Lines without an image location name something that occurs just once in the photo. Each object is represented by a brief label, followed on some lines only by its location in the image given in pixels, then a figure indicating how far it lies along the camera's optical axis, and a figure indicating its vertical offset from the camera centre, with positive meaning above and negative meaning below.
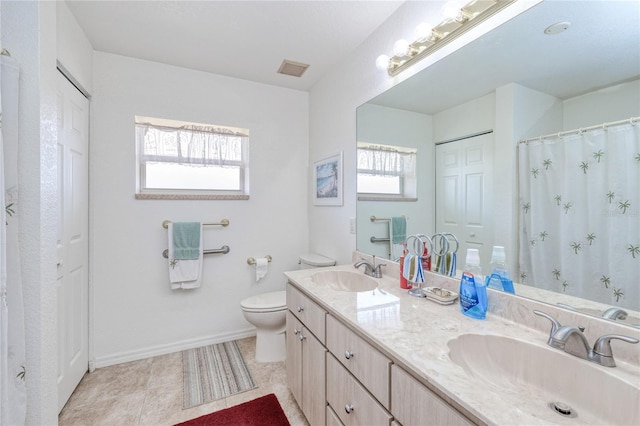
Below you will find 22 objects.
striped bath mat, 1.75 -1.15
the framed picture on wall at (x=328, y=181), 2.18 +0.27
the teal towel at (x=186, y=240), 2.17 -0.22
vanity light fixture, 1.15 +0.86
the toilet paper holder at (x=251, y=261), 2.48 -0.44
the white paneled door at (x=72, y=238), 1.57 -0.16
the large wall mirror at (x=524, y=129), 0.80 +0.32
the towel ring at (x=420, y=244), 1.43 -0.16
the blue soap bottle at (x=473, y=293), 1.01 -0.30
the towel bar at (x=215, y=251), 2.21 -0.32
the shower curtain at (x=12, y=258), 0.94 -0.16
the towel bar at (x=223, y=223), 2.32 -0.09
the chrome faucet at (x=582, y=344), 0.69 -0.35
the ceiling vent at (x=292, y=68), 2.19 +1.20
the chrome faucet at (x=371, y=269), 1.65 -0.34
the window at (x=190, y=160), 2.21 +0.45
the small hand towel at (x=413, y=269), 1.32 -0.28
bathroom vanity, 0.62 -0.42
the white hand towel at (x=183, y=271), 2.16 -0.47
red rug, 1.50 -1.15
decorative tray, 1.16 -0.36
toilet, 2.01 -0.80
